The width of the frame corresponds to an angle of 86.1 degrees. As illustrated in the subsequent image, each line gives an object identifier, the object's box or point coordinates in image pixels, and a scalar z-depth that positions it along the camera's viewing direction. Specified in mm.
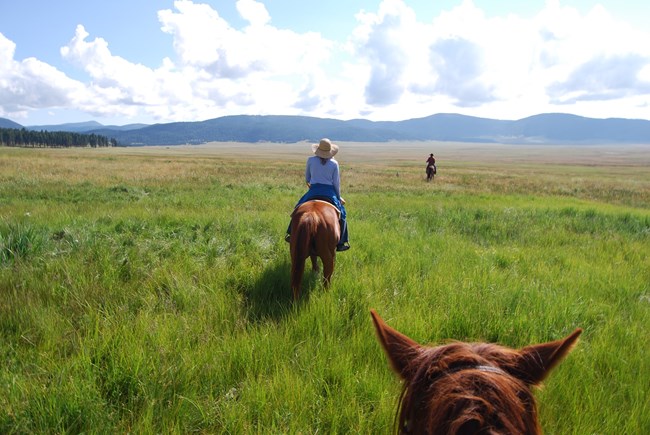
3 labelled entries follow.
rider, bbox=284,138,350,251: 6121
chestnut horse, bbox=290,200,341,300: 4547
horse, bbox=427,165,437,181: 26567
